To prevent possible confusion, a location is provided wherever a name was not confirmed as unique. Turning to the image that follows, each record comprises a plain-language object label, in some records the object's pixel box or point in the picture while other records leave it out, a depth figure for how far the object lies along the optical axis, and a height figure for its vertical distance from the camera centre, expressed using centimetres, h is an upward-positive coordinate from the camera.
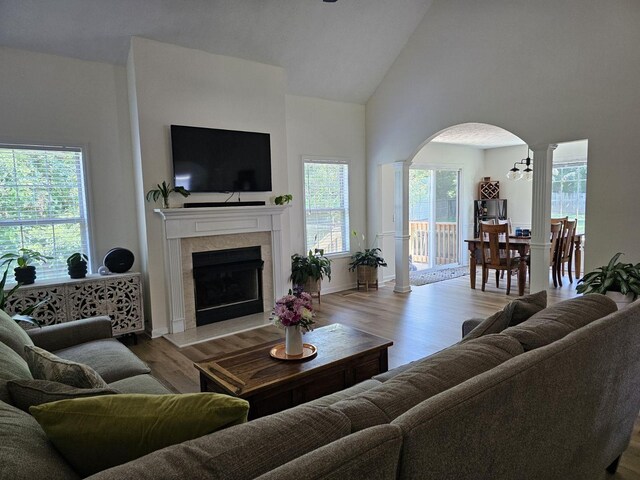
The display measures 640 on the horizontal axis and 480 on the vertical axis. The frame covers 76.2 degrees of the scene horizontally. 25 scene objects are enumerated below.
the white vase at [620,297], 328 -78
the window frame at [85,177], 407 +41
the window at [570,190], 784 +23
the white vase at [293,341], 256 -82
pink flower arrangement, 248 -62
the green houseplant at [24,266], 382 -47
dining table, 602 -78
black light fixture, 708 +53
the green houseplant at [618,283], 329 -68
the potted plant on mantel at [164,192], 438 +23
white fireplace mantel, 447 -18
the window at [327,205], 618 +6
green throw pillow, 97 -51
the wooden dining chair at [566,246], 647 -70
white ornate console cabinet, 379 -83
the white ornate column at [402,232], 636 -40
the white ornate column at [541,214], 466 -13
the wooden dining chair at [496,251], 610 -72
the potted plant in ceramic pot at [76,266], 408 -51
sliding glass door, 849 -26
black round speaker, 428 -49
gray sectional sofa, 85 -54
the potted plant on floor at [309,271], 561 -85
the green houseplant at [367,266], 656 -93
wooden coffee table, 223 -93
